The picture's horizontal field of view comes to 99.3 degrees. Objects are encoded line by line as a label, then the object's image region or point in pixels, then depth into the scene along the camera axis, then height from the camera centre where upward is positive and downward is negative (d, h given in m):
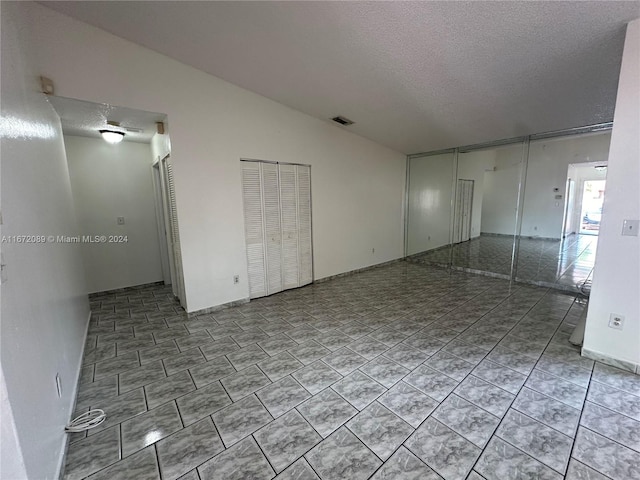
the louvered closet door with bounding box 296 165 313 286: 4.47 -0.32
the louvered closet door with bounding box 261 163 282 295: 4.07 -0.31
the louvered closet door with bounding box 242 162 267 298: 3.88 -0.27
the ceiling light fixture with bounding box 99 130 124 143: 3.54 +0.98
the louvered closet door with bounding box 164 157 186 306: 3.41 -0.25
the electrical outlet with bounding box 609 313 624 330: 2.29 -1.03
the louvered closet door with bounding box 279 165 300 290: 4.27 -0.27
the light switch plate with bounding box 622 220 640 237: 2.14 -0.22
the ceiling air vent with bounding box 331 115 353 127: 4.38 +1.39
